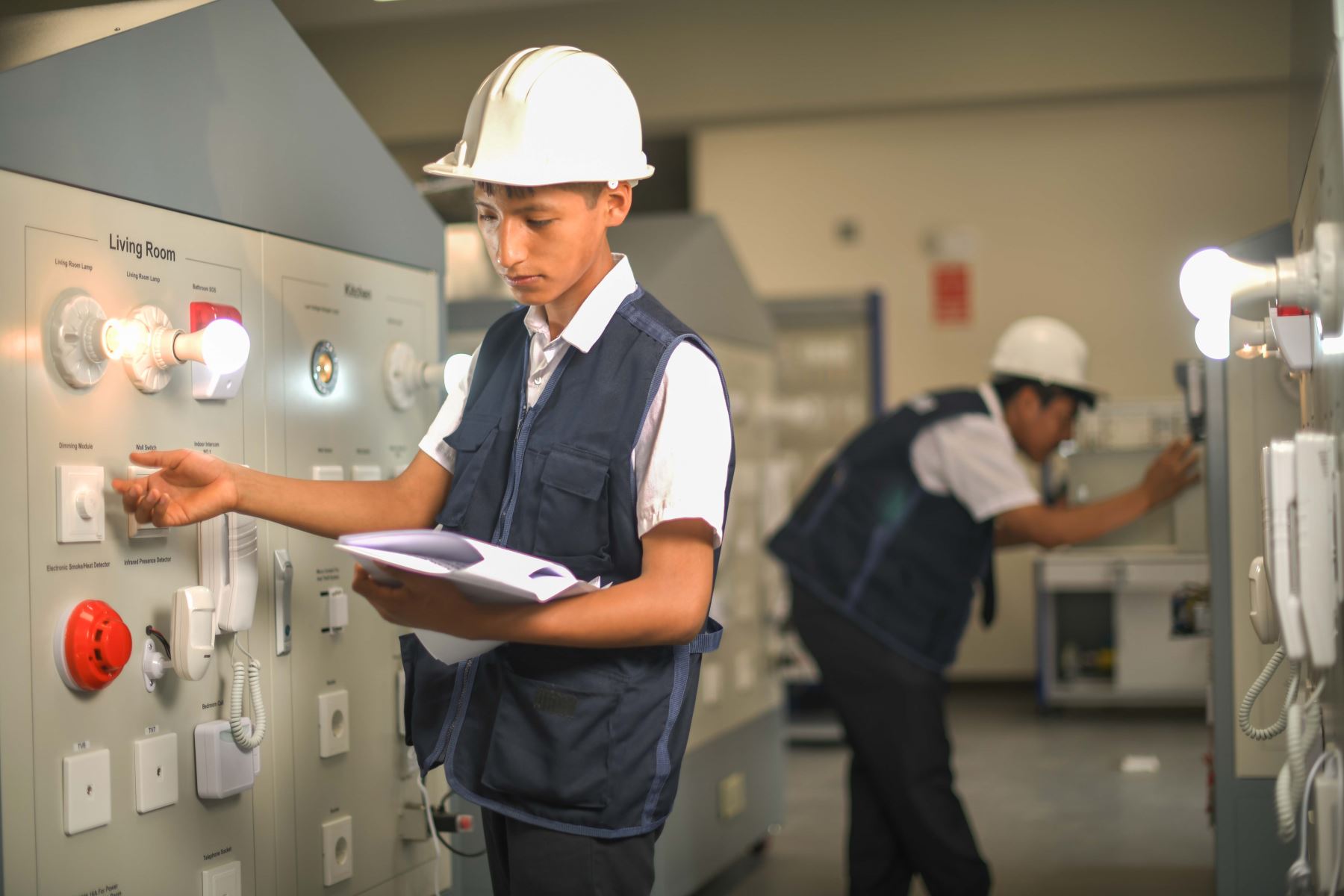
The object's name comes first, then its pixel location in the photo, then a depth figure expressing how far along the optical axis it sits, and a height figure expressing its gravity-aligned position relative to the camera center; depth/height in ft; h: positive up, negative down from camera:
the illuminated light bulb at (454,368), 6.19 +0.42
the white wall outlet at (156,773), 4.86 -1.26
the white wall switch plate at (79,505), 4.47 -0.18
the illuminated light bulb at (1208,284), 4.71 +0.58
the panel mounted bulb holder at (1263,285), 3.94 +0.53
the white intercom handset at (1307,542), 3.85 -0.34
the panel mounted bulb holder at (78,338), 4.47 +0.43
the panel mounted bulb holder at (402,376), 6.63 +0.40
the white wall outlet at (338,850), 6.10 -1.99
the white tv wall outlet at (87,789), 4.50 -1.23
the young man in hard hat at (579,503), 4.38 -0.20
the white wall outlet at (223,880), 5.28 -1.84
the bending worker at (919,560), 9.12 -0.92
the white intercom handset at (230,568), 5.22 -0.49
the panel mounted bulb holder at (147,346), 4.80 +0.42
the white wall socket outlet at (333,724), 6.08 -1.35
